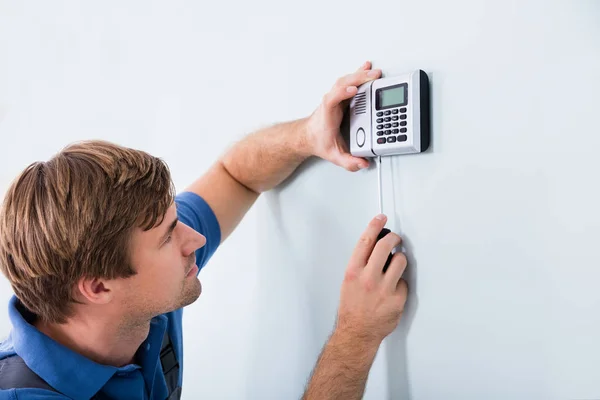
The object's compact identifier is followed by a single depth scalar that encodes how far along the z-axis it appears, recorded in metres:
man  0.79
